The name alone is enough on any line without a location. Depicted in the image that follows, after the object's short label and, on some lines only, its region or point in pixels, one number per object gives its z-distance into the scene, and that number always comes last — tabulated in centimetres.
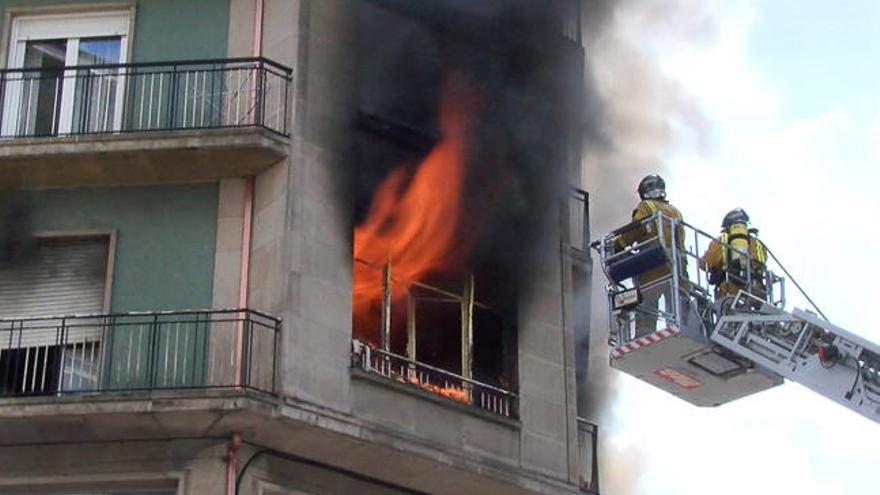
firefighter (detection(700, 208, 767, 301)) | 2155
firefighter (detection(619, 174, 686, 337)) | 2158
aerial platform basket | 2039
